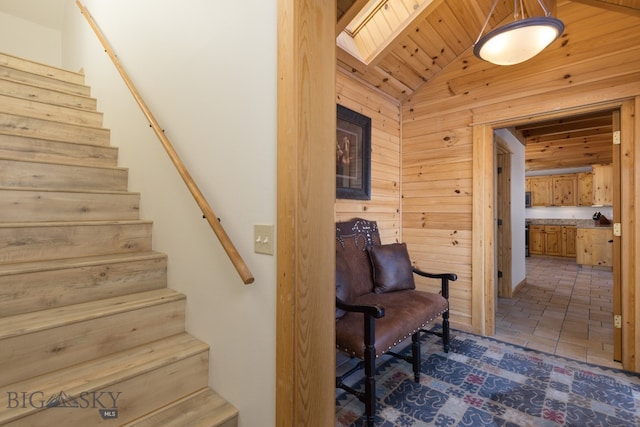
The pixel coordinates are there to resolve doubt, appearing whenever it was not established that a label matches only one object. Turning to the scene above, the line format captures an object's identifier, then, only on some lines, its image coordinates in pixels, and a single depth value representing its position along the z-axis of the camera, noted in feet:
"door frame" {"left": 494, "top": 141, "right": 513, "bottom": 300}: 14.48
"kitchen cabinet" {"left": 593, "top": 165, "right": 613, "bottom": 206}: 22.44
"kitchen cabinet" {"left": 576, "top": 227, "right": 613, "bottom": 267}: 20.90
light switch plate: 3.88
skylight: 8.21
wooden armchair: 5.87
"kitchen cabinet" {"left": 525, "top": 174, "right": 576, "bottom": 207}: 25.88
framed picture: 9.17
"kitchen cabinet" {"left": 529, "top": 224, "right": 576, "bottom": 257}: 25.38
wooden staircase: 4.01
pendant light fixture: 5.53
